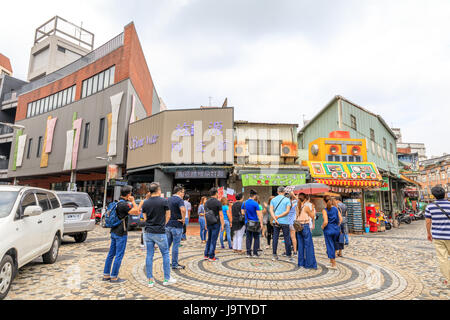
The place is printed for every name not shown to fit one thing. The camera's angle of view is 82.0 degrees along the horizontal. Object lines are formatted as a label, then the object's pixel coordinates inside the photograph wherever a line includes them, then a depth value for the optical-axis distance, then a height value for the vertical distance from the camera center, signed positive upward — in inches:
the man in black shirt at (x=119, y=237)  186.1 -30.8
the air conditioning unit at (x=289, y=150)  766.5 +141.0
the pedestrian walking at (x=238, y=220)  313.0 -28.0
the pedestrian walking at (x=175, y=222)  223.3 -22.8
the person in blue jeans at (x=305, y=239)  242.2 -38.8
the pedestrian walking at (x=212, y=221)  258.8 -24.5
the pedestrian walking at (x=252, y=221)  290.5 -26.8
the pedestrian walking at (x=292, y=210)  276.2 -13.4
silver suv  350.6 -27.5
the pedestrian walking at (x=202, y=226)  414.0 -47.7
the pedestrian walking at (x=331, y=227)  237.5 -26.6
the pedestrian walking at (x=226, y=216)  355.3 -27.1
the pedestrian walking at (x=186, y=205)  403.6 -17.0
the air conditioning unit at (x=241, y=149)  749.5 +137.5
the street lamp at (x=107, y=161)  737.9 +111.2
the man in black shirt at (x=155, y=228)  178.9 -22.3
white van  157.1 -26.2
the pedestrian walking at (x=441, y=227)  177.6 -18.5
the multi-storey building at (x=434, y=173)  2124.8 +234.8
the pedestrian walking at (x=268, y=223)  376.4 -37.9
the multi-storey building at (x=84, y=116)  902.4 +311.4
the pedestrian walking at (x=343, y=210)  352.4 -16.0
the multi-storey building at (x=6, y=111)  1434.5 +474.5
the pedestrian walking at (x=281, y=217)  269.5 -20.2
